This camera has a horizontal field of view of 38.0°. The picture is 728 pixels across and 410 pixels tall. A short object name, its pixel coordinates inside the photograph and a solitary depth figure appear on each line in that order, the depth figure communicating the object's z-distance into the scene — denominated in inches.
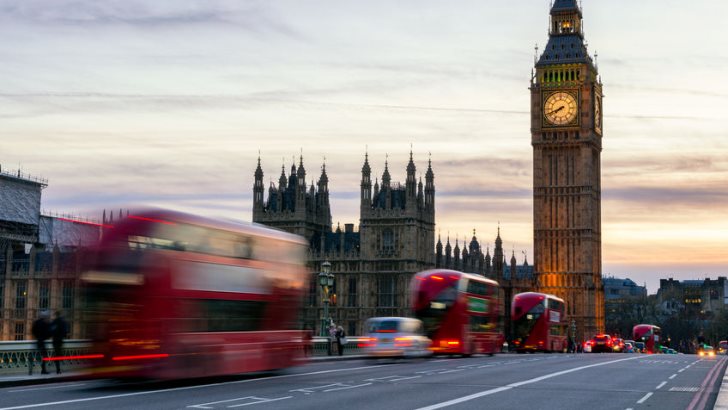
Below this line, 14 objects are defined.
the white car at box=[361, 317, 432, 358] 1608.0
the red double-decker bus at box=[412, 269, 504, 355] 1748.3
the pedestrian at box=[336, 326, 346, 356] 1846.7
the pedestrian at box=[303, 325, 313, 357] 1243.2
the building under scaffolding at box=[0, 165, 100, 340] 4281.5
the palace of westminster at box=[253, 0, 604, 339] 4121.6
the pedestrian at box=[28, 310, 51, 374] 1094.4
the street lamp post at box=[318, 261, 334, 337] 1940.2
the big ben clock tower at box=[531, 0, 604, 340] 4805.6
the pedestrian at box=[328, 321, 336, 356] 1868.8
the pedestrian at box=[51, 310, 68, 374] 1103.0
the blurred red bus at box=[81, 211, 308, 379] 906.7
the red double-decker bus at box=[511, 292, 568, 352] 2429.9
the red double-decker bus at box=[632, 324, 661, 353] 4340.6
